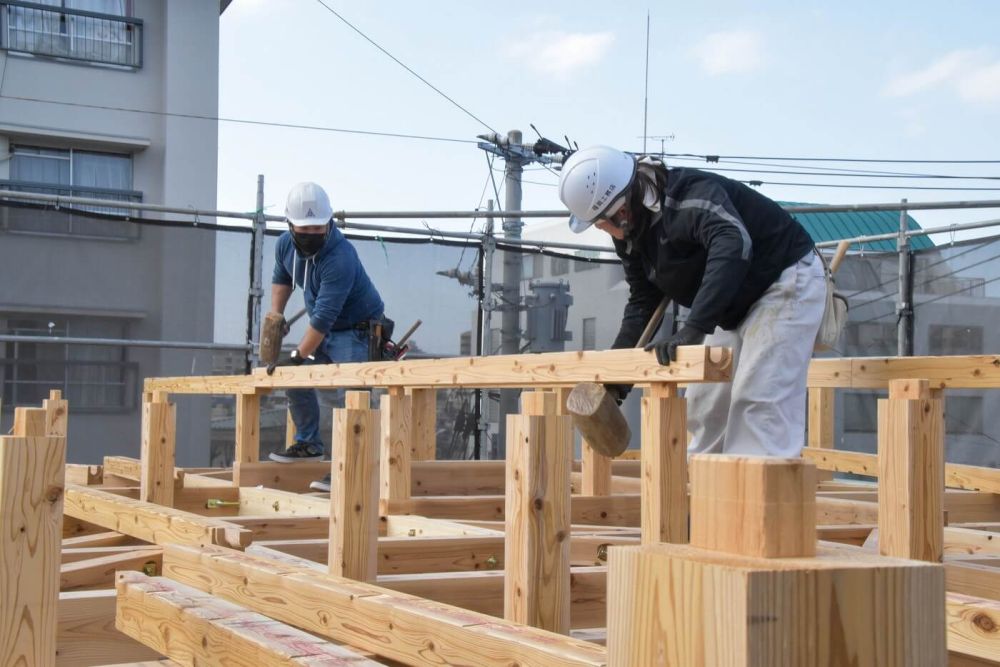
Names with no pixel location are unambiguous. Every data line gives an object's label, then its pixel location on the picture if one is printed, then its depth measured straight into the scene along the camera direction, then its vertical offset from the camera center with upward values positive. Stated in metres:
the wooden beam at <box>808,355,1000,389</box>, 4.30 +0.07
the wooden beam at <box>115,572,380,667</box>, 2.28 -0.56
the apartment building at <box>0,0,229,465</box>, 17.55 +4.39
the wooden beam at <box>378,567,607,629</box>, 3.47 -0.64
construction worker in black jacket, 4.17 +0.46
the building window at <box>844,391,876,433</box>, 10.19 -0.23
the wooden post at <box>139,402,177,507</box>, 6.15 -0.43
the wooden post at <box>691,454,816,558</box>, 0.97 -0.10
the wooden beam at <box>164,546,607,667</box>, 2.14 -0.54
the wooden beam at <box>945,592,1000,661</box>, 2.45 -0.52
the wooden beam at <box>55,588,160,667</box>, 3.18 -0.73
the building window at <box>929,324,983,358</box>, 9.12 +0.41
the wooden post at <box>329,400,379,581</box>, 3.59 -0.38
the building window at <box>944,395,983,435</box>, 9.22 -0.21
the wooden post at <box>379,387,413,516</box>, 5.32 -0.33
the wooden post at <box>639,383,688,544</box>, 3.26 -0.23
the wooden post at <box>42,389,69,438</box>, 6.28 -0.22
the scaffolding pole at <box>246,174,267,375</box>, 9.76 +0.85
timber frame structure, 0.95 -0.42
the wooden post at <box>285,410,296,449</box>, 8.00 -0.39
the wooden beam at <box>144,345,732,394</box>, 2.97 +0.04
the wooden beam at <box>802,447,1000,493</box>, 6.06 -0.46
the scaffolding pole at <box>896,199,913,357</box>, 9.47 +0.70
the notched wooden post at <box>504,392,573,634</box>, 2.87 -0.35
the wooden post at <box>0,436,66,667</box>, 2.59 -0.39
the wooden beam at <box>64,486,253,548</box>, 3.77 -0.56
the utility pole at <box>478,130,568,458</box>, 10.63 +1.91
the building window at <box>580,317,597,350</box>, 11.00 +0.52
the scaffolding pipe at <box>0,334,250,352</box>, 9.01 +0.27
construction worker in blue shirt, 6.90 +0.54
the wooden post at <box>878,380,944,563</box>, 3.16 -0.24
